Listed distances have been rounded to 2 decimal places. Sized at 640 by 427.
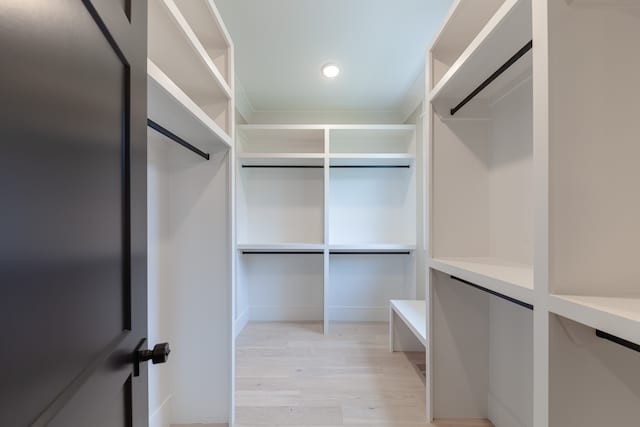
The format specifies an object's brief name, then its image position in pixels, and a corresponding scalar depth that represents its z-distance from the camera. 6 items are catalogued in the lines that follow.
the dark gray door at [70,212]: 0.31
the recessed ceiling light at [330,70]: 2.30
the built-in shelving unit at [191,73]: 0.94
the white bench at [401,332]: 2.35
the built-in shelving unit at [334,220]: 3.07
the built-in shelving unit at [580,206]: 0.69
